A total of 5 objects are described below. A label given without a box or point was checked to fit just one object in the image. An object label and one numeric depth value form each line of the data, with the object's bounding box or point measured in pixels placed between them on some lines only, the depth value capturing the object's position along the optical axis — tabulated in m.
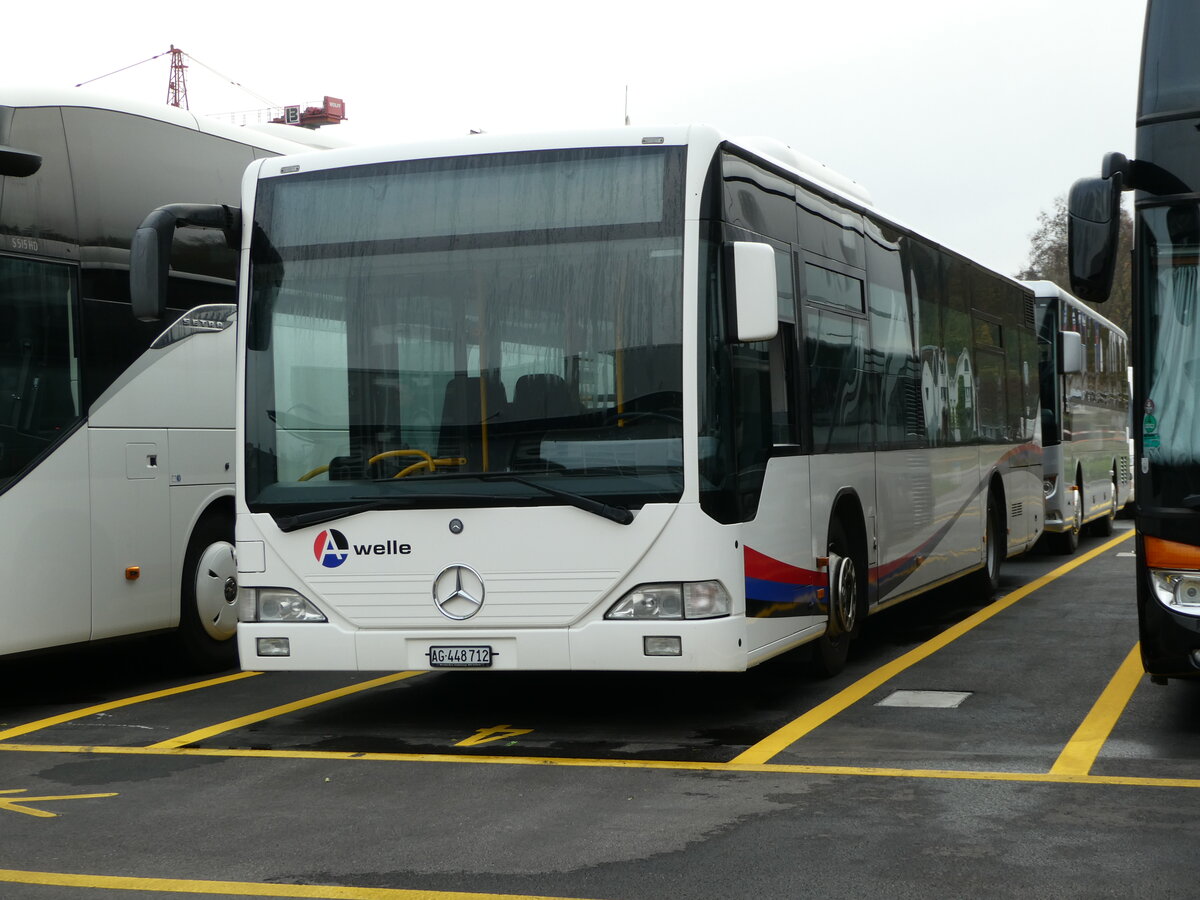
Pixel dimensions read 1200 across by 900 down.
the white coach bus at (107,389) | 9.53
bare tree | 77.69
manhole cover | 9.23
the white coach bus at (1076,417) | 20.53
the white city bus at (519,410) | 8.04
